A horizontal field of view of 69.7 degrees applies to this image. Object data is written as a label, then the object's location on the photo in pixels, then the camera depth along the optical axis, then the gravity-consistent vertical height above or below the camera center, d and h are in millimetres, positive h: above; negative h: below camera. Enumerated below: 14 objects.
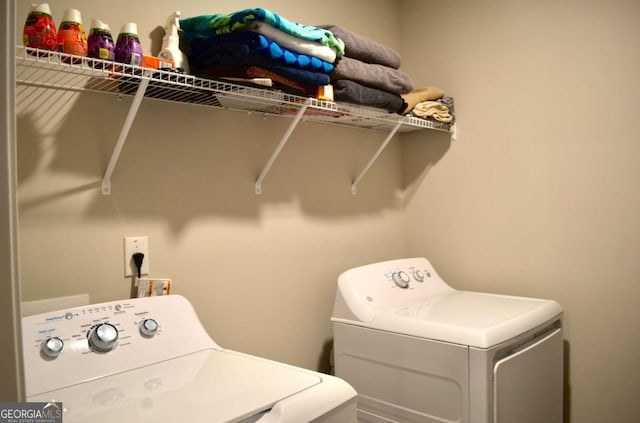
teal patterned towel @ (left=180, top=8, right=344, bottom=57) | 1284 +522
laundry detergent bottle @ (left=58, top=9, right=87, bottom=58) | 1104 +409
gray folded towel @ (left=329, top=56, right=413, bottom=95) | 1629 +468
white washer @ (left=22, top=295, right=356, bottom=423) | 916 -406
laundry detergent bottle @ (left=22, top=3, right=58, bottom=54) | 1065 +405
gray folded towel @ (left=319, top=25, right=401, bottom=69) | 1658 +574
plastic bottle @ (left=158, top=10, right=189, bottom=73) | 1344 +469
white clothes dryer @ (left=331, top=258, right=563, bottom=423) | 1398 -507
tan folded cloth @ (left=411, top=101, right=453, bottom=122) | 2020 +402
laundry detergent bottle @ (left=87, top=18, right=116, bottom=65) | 1141 +402
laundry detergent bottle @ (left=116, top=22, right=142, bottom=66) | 1189 +409
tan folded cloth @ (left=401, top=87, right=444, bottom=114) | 1976 +470
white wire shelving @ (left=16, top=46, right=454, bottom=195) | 1113 +336
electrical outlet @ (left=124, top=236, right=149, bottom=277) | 1375 -144
